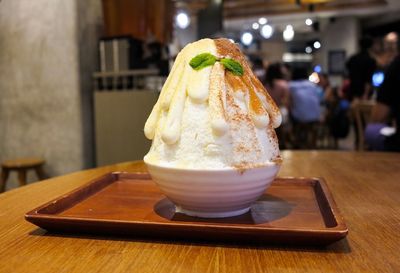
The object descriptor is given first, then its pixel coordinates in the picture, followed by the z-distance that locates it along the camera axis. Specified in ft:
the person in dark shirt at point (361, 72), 18.31
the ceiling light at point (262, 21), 30.88
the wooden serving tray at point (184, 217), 1.84
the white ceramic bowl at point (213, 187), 1.95
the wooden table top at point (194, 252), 1.64
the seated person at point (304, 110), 18.49
